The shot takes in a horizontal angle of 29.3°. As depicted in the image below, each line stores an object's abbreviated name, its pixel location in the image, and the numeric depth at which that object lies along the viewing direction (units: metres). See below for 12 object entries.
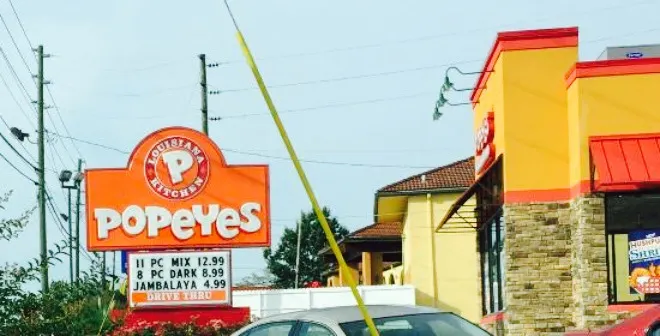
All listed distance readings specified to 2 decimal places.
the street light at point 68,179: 45.84
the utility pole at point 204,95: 40.88
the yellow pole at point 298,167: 5.54
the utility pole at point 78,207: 53.04
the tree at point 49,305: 9.12
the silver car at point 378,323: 10.14
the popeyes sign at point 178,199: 26.41
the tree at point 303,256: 90.12
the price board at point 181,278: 25.70
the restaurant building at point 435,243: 42.31
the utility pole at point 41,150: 36.91
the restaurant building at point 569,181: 21.08
